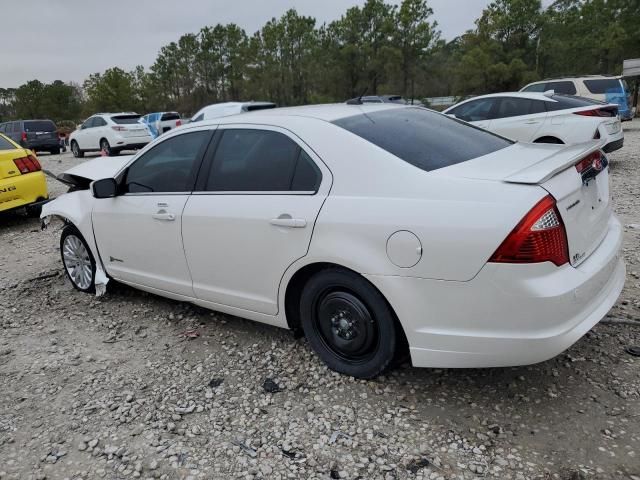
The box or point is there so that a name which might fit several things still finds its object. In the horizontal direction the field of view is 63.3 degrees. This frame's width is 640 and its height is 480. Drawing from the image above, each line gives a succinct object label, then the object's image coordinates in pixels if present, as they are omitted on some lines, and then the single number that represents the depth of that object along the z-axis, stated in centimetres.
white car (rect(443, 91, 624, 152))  834
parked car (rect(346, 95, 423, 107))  1746
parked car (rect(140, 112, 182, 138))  2272
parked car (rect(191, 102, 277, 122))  1226
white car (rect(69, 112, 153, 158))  1920
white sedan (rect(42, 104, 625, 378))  239
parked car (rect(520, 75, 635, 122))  1356
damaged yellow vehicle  723
